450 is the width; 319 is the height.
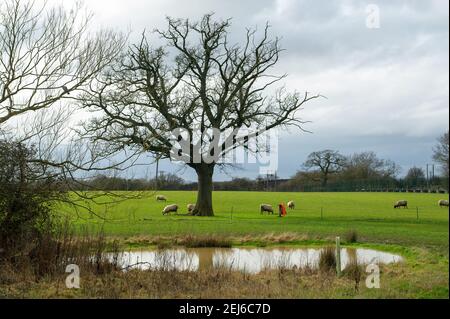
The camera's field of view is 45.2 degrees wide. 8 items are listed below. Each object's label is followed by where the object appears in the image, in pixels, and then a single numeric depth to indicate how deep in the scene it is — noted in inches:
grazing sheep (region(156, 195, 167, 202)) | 2566.4
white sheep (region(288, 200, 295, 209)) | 2282.7
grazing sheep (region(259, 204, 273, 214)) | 1919.3
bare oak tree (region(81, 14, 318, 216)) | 1625.2
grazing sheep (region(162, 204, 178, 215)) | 1820.9
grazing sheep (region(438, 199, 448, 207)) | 2269.8
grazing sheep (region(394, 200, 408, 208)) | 2299.5
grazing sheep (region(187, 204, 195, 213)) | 1885.3
